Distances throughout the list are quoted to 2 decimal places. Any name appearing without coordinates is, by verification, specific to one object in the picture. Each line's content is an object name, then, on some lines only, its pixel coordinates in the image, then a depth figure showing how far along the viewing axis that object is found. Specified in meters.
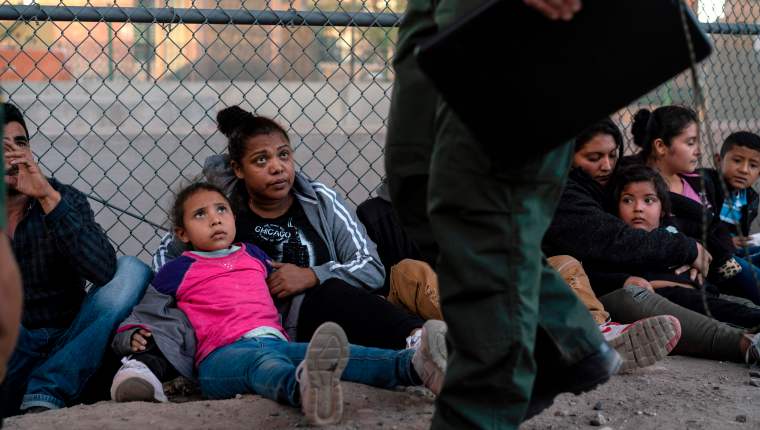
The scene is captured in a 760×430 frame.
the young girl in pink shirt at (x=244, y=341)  2.84
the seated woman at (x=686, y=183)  4.79
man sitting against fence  3.34
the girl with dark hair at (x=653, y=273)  4.25
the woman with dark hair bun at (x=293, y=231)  3.69
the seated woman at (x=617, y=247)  4.00
